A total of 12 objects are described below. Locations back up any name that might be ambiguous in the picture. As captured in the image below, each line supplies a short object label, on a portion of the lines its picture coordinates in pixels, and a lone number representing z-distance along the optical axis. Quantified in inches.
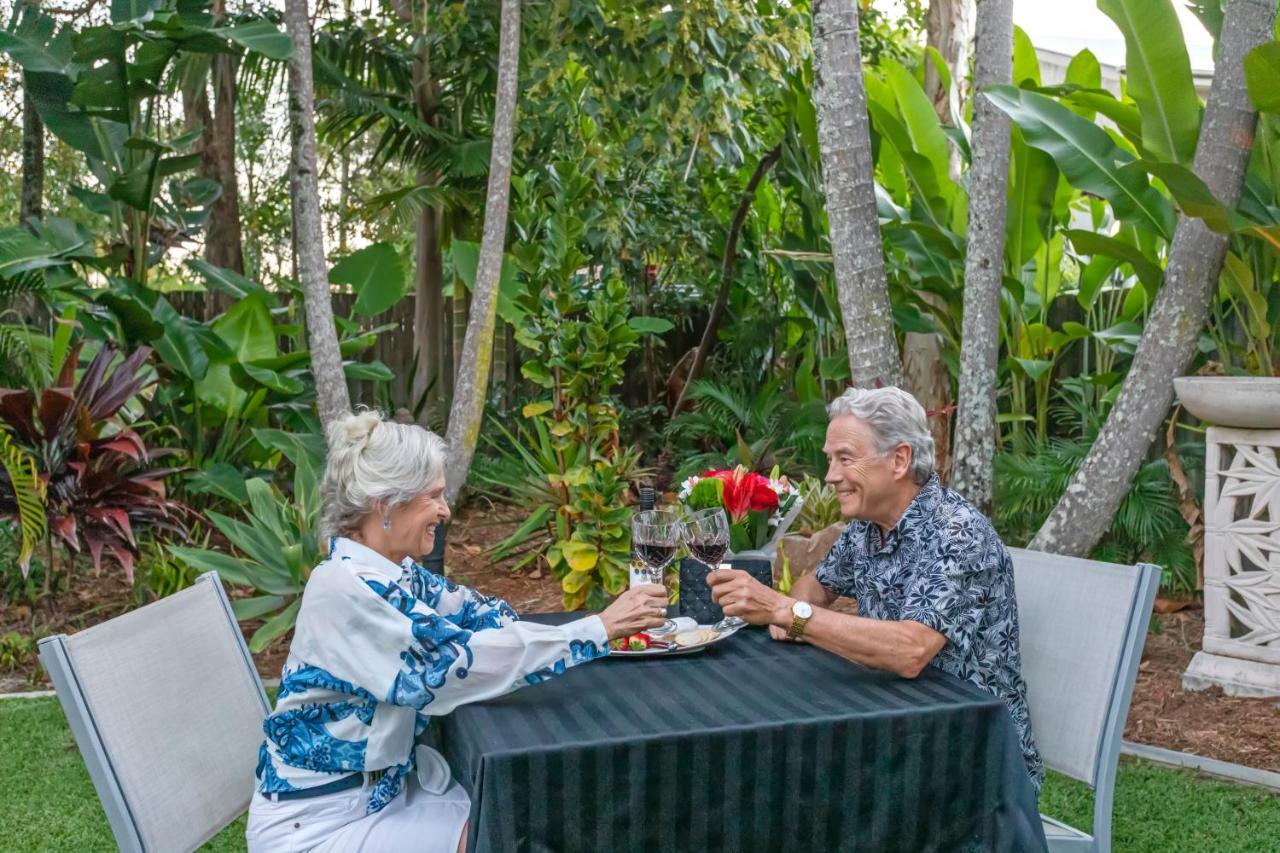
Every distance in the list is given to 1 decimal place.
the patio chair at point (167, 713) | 86.4
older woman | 85.7
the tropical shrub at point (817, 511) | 245.8
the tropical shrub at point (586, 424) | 206.4
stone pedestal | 187.2
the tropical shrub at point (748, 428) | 305.3
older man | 95.5
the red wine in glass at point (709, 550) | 102.1
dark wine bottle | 101.2
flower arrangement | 112.8
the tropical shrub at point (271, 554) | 204.8
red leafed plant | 215.5
